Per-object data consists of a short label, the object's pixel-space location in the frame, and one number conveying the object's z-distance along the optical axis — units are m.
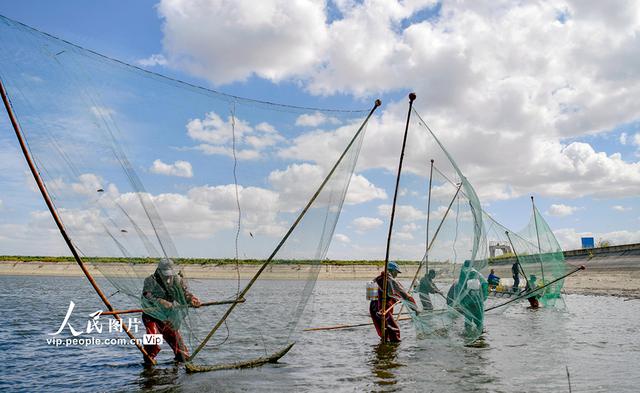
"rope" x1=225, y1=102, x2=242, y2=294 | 9.22
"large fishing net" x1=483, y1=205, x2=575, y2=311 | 20.86
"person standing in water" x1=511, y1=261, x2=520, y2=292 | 24.94
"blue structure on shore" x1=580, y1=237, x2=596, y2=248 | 59.15
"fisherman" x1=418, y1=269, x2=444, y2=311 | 12.55
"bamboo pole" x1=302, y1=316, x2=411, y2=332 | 16.73
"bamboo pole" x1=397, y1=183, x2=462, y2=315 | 12.83
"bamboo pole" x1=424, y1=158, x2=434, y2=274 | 12.98
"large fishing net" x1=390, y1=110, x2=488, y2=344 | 12.47
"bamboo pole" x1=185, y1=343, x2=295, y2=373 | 9.64
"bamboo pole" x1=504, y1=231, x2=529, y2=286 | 21.72
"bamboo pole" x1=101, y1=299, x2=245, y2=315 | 8.91
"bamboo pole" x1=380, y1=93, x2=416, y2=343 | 12.38
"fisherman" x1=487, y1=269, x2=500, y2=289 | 25.73
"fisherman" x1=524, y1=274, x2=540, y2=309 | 21.62
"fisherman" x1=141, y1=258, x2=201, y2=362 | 9.09
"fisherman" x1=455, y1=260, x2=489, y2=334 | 12.43
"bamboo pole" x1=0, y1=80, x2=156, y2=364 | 7.33
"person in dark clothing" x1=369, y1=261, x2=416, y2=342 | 12.77
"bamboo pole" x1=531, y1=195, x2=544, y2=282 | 21.54
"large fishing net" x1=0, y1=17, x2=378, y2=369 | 8.84
